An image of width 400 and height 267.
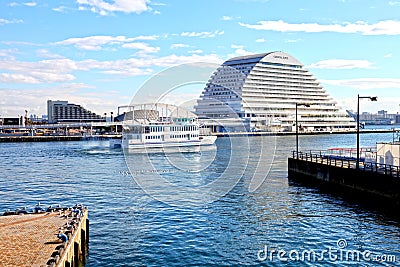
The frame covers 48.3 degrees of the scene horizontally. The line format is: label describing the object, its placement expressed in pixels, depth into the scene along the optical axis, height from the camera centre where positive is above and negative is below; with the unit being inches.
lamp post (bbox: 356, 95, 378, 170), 1099.0 +76.7
